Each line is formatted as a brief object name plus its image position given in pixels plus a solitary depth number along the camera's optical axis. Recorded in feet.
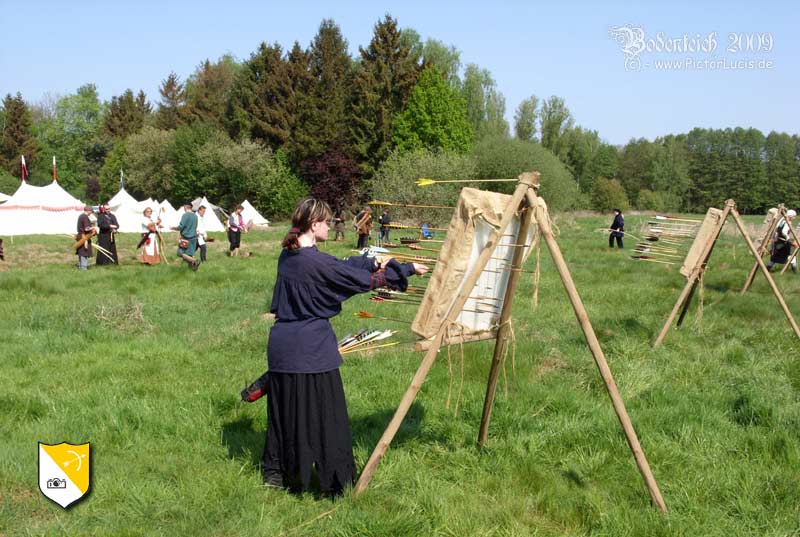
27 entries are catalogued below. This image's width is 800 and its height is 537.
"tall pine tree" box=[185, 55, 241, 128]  207.82
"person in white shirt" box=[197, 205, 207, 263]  54.39
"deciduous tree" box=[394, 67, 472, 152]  163.84
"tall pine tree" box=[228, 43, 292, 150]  171.83
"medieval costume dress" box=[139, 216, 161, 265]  55.04
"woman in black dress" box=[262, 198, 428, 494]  12.66
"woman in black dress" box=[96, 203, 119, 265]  53.47
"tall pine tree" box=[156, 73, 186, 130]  227.20
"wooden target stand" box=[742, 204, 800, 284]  38.01
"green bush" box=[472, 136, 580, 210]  143.54
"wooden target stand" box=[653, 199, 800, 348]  25.82
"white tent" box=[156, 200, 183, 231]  108.58
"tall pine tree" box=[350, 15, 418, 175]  168.35
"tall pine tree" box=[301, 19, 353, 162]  167.32
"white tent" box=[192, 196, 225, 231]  114.32
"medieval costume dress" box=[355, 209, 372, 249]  61.74
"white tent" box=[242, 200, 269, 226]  128.16
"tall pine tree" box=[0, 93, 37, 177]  222.28
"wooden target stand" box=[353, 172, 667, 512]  12.47
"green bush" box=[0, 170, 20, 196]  183.83
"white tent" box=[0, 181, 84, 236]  95.91
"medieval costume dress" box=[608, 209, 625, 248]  69.31
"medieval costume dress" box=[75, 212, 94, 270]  50.55
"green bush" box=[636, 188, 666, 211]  255.09
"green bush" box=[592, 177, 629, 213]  245.65
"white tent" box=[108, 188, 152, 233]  109.70
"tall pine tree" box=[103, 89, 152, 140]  244.42
